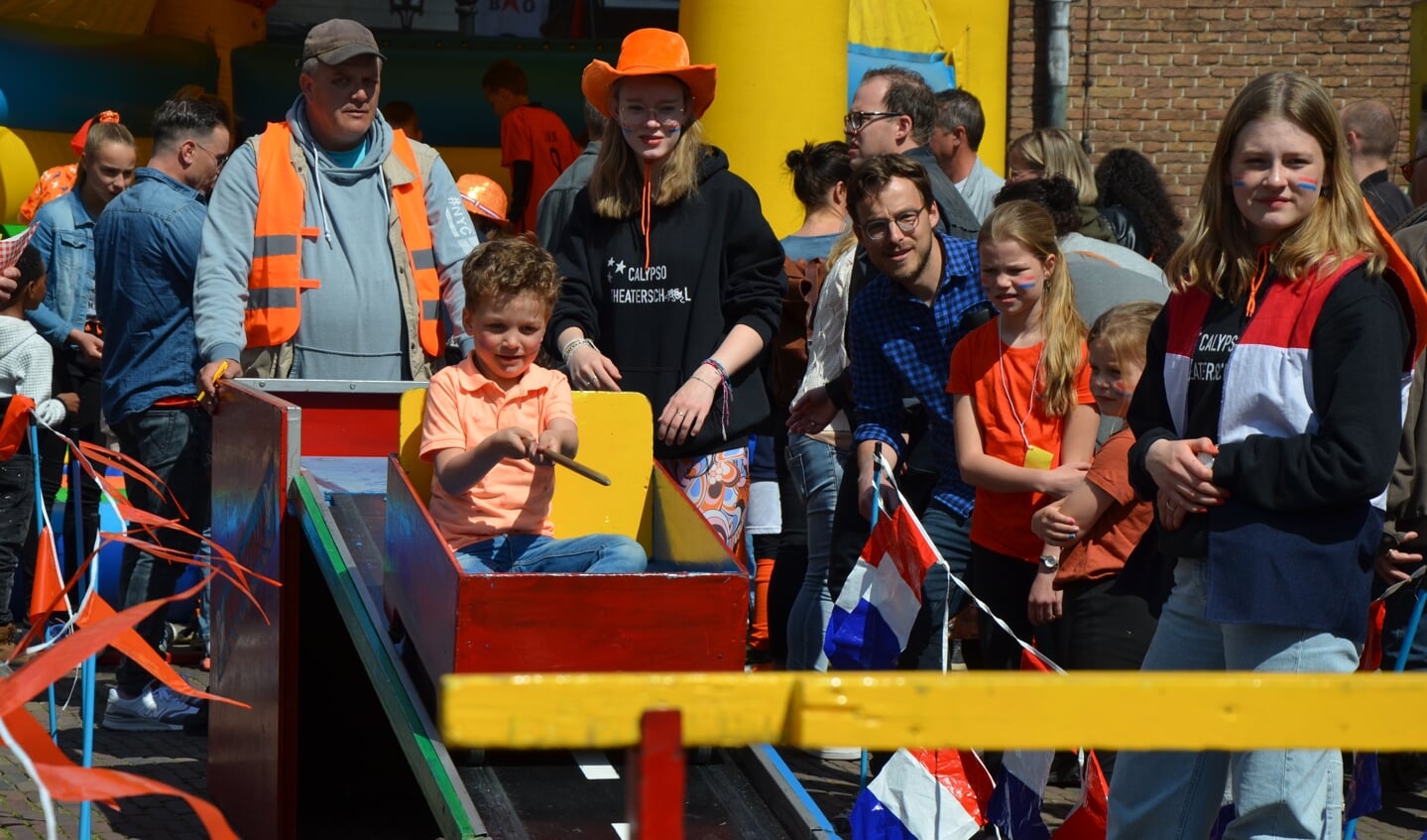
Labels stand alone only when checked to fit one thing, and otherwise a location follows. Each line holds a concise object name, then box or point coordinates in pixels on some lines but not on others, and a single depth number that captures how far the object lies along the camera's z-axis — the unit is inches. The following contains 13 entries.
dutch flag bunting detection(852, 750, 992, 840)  307.0
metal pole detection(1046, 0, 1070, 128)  1135.0
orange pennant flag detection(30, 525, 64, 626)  338.2
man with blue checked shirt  388.8
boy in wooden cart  337.1
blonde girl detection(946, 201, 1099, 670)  364.2
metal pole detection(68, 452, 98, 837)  300.2
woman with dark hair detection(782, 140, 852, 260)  538.0
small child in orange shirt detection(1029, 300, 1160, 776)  355.3
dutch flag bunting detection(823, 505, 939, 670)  354.3
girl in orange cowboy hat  400.5
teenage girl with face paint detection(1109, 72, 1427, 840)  247.1
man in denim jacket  505.4
